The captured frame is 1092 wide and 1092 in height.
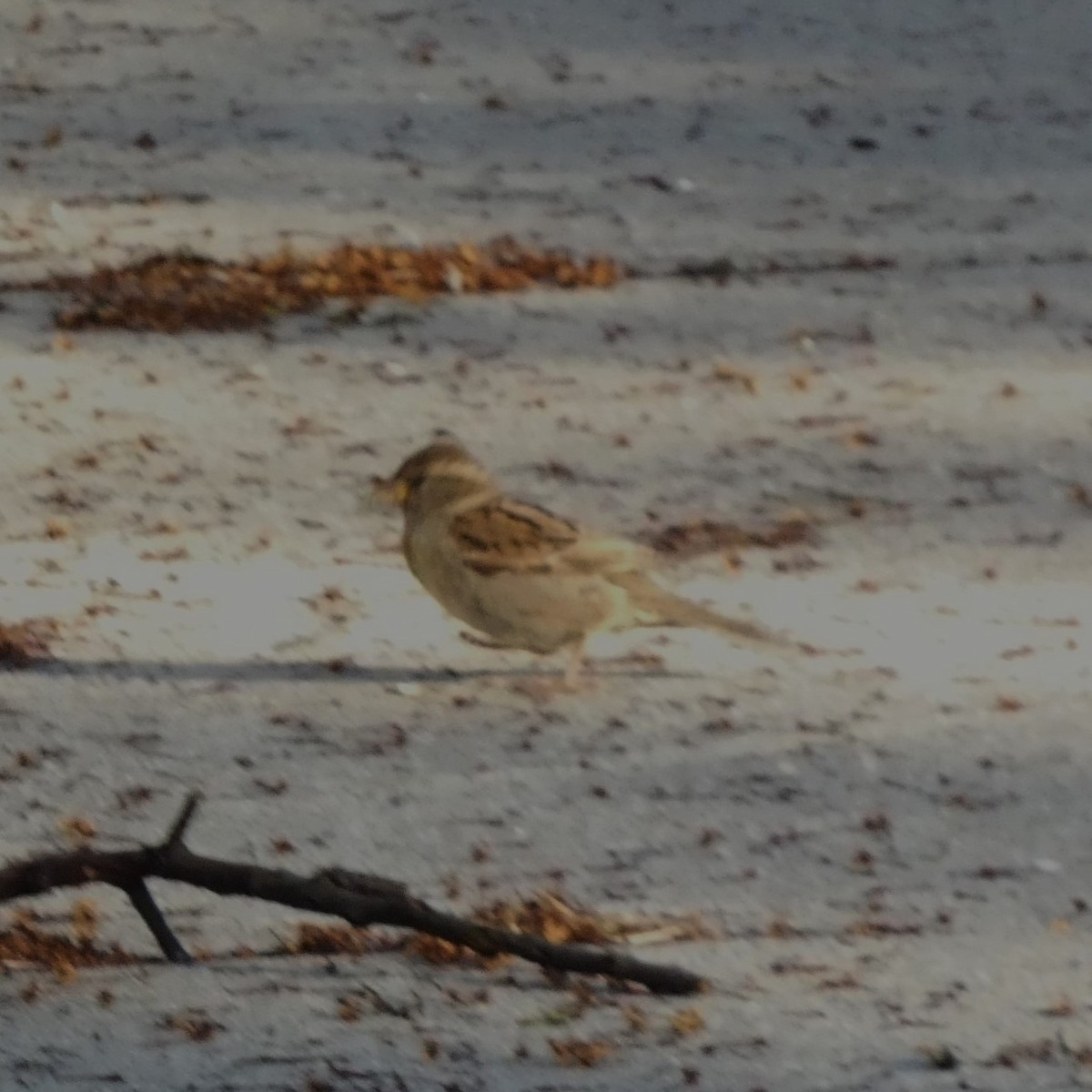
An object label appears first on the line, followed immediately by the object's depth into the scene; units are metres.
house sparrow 11.29
